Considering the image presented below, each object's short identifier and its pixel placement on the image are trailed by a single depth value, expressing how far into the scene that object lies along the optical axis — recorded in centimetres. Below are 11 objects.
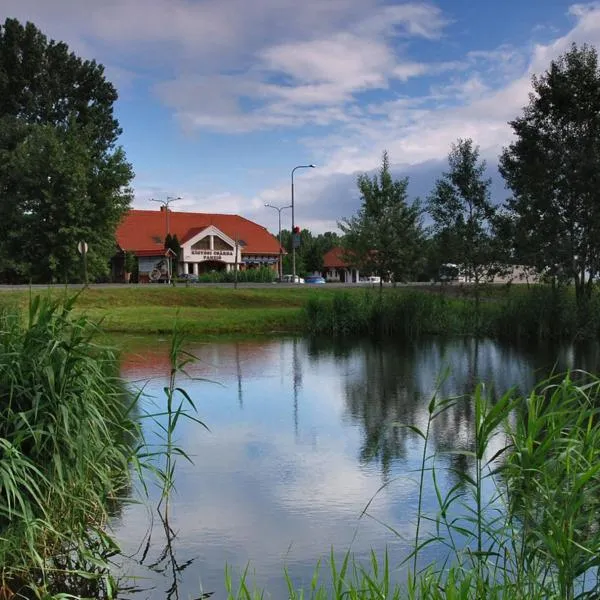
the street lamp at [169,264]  4985
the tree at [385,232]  2742
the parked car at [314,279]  6438
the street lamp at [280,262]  6674
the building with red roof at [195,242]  6166
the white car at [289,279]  4912
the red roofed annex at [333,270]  8199
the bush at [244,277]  4938
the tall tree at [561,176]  2320
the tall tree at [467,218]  2514
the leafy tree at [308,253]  7569
